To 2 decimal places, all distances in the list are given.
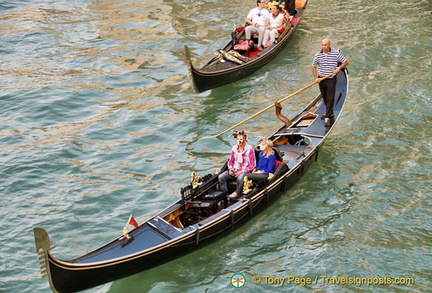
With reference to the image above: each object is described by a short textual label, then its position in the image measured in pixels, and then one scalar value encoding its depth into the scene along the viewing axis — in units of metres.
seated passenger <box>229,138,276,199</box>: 15.21
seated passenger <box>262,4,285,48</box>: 23.95
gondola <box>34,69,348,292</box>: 12.06
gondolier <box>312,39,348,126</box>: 17.40
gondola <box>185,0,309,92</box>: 21.63
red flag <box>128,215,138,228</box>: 13.19
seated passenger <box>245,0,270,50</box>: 23.93
